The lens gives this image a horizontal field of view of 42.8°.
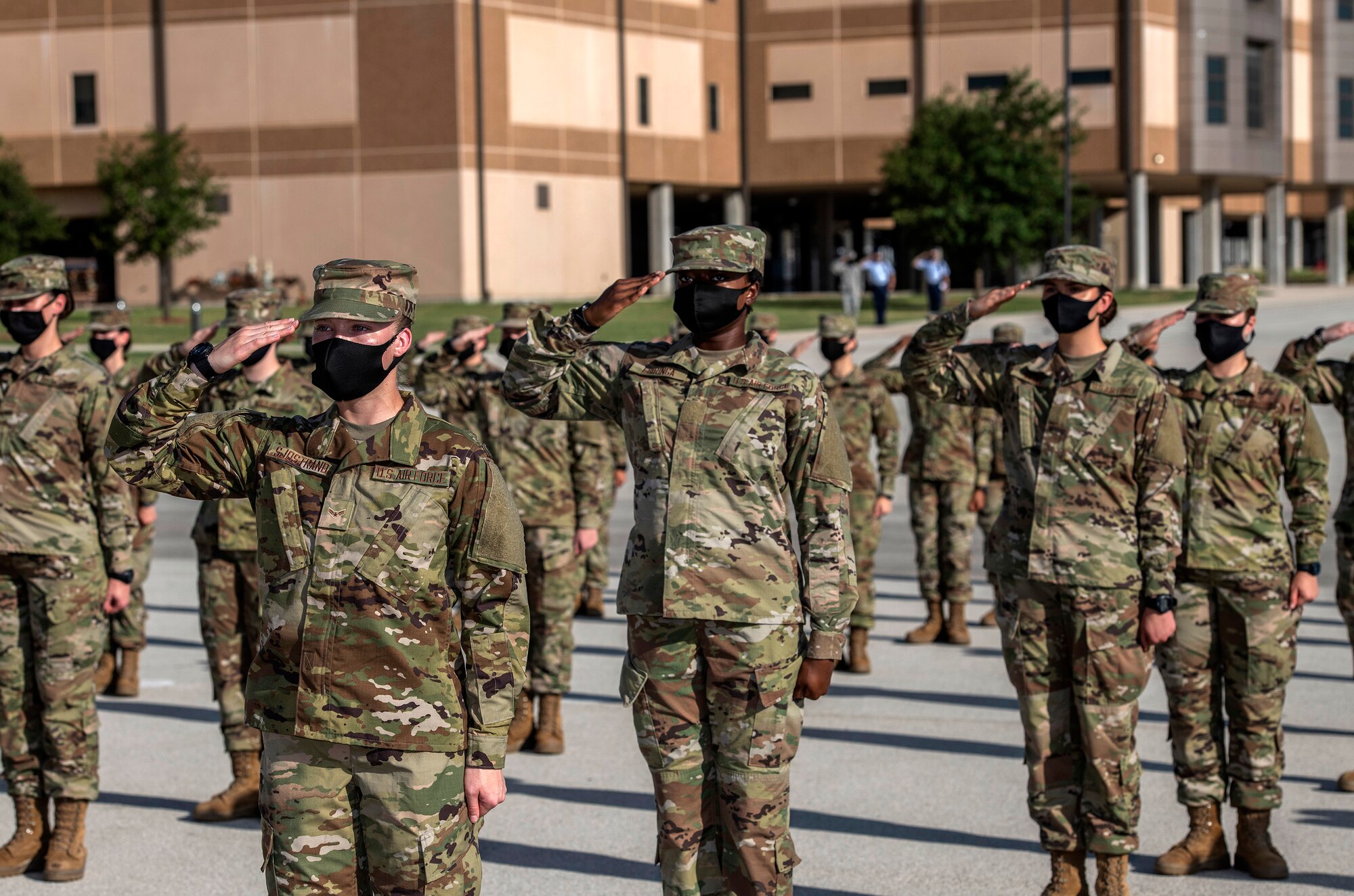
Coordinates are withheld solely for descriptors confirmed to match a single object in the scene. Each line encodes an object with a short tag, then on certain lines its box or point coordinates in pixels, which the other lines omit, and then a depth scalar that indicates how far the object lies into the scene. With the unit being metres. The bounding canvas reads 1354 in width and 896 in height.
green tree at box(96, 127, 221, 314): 39.62
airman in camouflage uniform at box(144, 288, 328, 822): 7.90
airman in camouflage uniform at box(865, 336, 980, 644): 12.43
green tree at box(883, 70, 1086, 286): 41.25
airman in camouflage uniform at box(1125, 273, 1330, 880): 7.08
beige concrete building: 44.41
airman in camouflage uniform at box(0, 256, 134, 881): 6.95
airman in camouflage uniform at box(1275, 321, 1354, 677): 8.45
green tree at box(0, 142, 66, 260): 38.94
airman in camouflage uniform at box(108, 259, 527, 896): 4.51
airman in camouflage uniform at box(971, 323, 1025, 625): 12.74
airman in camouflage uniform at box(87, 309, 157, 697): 10.89
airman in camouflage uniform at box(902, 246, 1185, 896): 6.35
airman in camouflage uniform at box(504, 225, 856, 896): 5.46
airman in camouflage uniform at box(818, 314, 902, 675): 11.76
